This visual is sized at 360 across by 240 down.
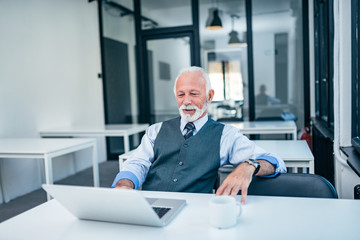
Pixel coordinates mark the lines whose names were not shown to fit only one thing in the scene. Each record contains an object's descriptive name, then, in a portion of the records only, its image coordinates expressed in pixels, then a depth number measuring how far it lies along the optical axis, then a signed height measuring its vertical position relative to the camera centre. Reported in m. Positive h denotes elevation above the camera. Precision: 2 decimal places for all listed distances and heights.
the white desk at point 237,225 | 0.93 -0.39
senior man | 1.63 -0.28
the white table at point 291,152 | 2.18 -0.42
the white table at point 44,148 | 2.87 -0.41
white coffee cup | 0.96 -0.34
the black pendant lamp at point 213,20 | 5.14 +1.15
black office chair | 1.31 -0.38
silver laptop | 0.91 -0.30
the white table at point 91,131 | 4.00 -0.37
